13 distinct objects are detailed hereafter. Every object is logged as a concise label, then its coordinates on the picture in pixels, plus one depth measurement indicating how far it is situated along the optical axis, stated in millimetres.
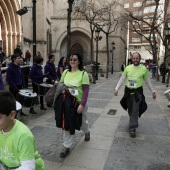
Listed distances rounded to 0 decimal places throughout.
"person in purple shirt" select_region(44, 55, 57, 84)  8047
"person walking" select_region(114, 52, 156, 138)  5277
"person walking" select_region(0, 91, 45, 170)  1649
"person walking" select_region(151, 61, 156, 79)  24469
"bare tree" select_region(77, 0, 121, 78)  21209
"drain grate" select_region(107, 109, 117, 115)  7500
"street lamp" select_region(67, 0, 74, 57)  9956
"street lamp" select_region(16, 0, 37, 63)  10296
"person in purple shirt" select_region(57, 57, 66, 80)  9006
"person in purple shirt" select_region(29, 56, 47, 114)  7382
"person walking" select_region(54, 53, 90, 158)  4086
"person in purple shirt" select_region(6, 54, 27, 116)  6098
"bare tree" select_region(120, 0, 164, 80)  19181
